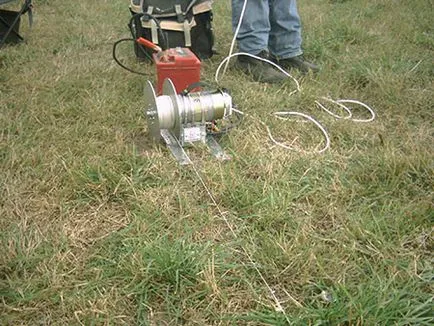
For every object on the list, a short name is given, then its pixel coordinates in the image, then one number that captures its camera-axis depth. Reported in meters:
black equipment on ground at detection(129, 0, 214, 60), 2.30
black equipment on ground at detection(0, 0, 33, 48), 2.70
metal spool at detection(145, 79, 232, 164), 1.61
